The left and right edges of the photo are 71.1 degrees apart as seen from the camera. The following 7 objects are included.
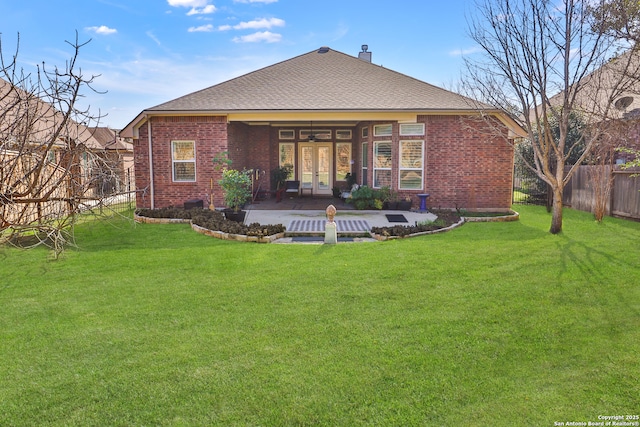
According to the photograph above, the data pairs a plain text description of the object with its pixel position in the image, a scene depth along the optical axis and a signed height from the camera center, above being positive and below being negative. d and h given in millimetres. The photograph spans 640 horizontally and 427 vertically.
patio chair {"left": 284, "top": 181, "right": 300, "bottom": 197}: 17312 -397
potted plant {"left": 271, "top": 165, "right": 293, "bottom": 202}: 17547 -5
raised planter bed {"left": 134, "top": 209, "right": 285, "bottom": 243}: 9438 -1110
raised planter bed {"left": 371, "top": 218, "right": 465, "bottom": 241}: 9367 -1240
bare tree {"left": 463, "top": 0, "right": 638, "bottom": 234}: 9500 +2625
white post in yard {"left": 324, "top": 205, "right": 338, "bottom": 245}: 9069 -1105
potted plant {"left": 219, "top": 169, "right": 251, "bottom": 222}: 11562 -363
